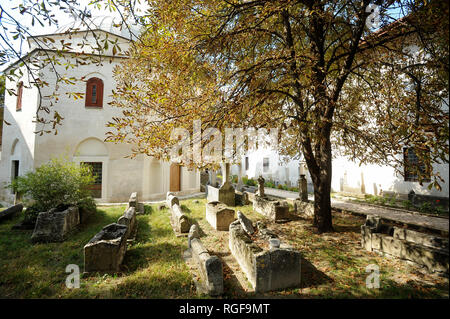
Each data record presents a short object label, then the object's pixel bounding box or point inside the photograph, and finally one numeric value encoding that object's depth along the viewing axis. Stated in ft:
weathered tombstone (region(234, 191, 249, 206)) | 38.20
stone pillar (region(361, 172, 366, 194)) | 44.91
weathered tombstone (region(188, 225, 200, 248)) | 18.74
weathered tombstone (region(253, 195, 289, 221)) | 26.96
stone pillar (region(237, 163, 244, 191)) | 51.97
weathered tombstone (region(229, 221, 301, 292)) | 12.08
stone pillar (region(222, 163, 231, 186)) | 38.68
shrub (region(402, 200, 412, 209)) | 27.20
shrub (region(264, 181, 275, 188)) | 68.03
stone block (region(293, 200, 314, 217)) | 27.12
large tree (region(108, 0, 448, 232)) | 14.19
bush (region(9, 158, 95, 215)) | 26.78
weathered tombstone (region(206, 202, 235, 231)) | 24.90
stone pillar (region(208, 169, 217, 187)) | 53.05
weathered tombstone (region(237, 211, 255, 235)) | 22.17
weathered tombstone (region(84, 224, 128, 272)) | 14.80
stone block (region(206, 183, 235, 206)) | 37.76
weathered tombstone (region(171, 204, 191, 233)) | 23.76
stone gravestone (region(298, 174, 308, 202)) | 34.68
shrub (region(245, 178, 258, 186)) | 73.18
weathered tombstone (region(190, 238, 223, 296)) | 11.91
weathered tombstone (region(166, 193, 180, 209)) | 33.88
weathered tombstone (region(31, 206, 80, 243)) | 21.52
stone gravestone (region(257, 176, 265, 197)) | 35.70
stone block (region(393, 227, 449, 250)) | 13.46
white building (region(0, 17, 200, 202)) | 42.37
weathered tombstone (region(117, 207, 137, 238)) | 20.91
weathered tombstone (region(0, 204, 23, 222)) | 29.07
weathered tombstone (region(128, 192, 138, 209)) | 31.99
